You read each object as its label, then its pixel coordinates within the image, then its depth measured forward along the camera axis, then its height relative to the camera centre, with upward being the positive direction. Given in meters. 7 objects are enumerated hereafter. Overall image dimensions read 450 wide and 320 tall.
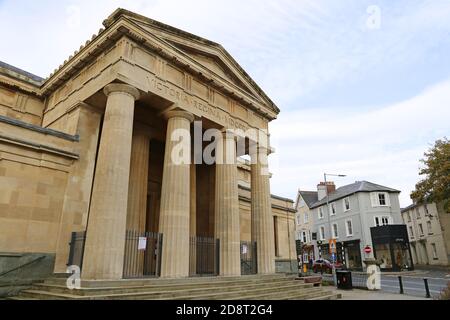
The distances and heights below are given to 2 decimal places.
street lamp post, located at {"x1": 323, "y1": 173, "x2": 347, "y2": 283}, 24.54 +6.19
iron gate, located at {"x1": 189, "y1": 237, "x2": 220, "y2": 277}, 14.38 +0.08
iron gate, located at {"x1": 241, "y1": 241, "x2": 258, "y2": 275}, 16.03 -0.04
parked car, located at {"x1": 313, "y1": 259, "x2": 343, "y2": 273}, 31.81 -0.92
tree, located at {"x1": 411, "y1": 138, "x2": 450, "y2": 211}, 30.81 +7.67
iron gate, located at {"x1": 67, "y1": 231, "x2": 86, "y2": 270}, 11.13 +0.33
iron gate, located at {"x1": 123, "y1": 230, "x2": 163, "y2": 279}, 11.61 +0.04
